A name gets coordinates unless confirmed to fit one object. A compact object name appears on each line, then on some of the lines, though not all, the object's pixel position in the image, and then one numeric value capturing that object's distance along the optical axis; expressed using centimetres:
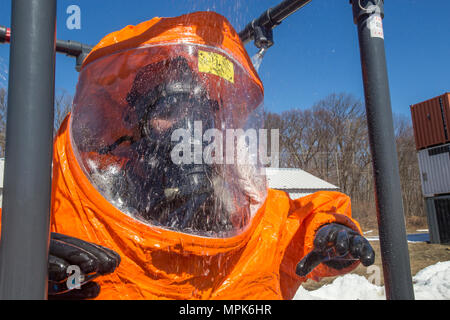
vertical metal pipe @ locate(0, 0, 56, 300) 73
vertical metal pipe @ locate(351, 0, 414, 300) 133
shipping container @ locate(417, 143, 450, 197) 1168
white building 1547
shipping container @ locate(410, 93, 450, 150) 1170
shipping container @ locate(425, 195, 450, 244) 1056
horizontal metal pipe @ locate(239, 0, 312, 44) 231
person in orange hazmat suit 151
